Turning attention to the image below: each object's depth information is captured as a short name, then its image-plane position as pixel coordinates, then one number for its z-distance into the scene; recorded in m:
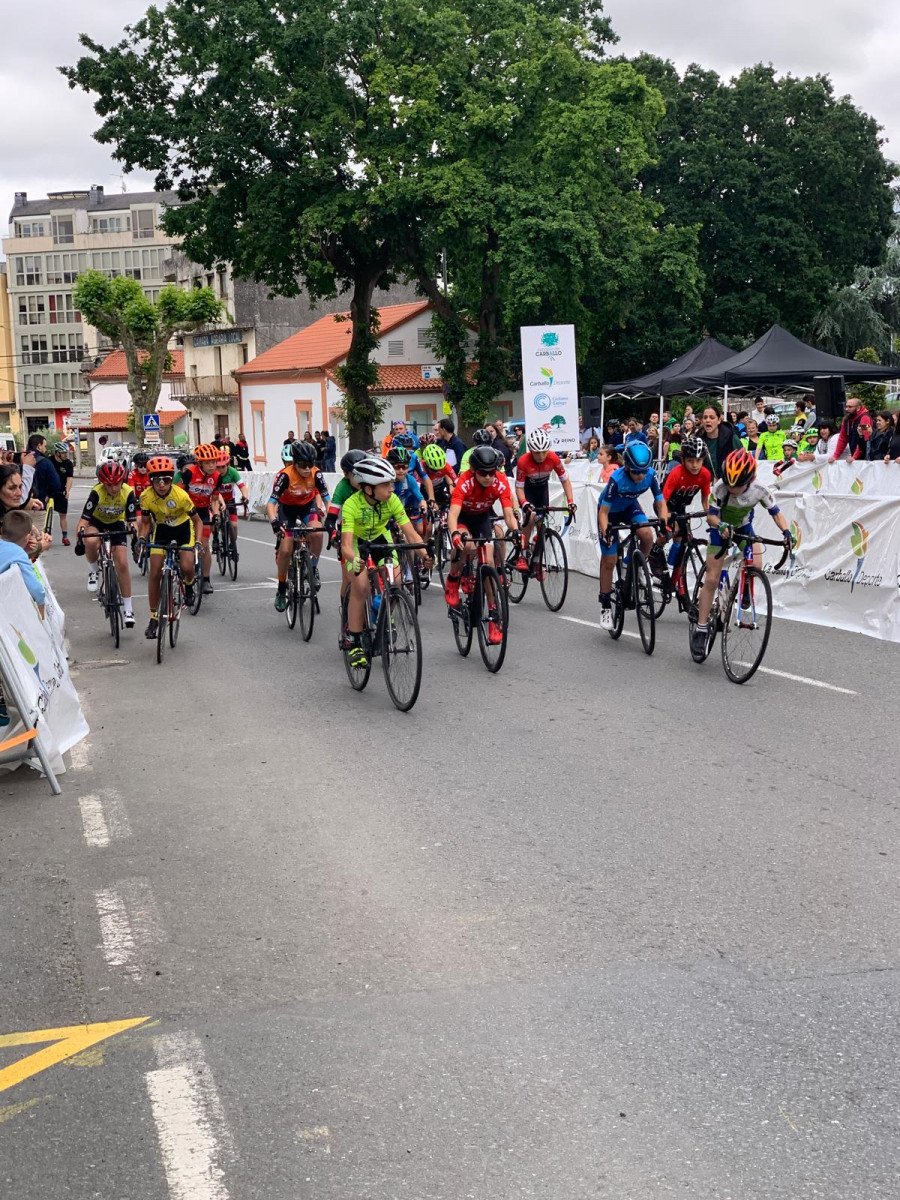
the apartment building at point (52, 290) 125.69
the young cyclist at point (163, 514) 12.77
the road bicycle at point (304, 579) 13.69
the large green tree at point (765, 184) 50.50
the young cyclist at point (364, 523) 10.07
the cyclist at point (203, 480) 16.62
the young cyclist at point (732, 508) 10.16
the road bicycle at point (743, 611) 10.12
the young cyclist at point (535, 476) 14.77
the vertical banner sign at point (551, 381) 23.02
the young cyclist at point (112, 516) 13.46
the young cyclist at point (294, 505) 13.84
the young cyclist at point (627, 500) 12.01
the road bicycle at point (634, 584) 11.99
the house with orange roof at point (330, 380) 58.03
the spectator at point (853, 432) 18.19
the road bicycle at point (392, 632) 9.70
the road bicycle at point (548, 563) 14.95
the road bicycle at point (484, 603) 11.12
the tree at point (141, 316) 68.06
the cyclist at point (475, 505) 11.43
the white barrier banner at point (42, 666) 7.84
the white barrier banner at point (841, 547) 12.98
